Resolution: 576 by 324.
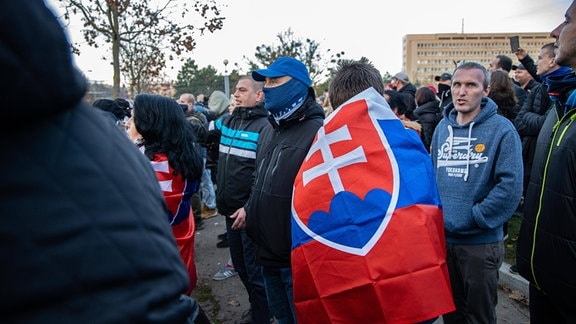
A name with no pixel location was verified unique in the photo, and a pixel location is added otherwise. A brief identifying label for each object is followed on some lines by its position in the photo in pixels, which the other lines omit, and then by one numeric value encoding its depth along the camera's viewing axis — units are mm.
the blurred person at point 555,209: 1978
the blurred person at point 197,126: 5781
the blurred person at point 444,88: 5309
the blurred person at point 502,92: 4605
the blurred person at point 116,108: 4520
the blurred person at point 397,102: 5184
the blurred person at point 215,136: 4895
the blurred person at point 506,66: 5617
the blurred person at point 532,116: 4305
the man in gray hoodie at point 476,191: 2508
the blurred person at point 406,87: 6740
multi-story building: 123000
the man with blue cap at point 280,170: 2510
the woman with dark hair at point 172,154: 2893
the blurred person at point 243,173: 3375
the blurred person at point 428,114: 5219
